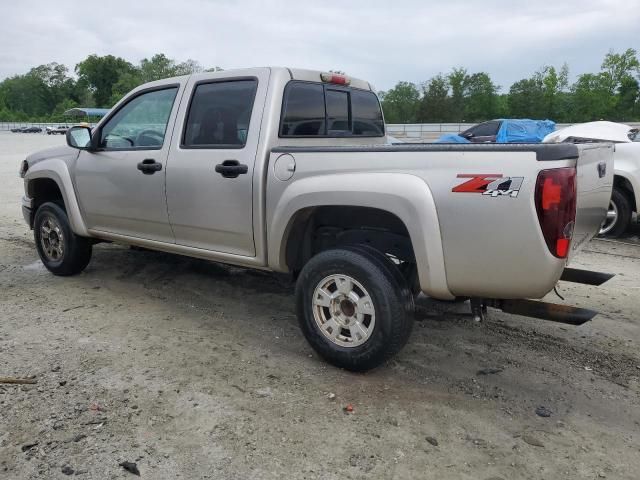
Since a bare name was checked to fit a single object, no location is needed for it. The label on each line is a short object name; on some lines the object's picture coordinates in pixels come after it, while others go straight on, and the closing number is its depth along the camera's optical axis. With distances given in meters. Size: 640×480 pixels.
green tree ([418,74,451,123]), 53.91
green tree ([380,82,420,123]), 56.28
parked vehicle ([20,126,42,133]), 69.38
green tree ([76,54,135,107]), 104.25
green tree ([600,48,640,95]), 49.84
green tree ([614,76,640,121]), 47.81
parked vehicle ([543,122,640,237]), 7.18
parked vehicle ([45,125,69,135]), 58.42
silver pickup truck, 2.82
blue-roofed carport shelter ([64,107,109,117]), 71.62
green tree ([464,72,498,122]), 55.41
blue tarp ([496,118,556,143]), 16.11
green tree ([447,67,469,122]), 55.06
